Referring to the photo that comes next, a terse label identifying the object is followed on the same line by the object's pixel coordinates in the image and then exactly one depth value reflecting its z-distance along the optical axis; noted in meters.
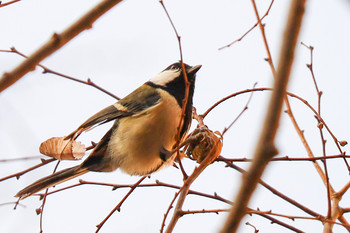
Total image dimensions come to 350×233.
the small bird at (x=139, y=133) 5.54
